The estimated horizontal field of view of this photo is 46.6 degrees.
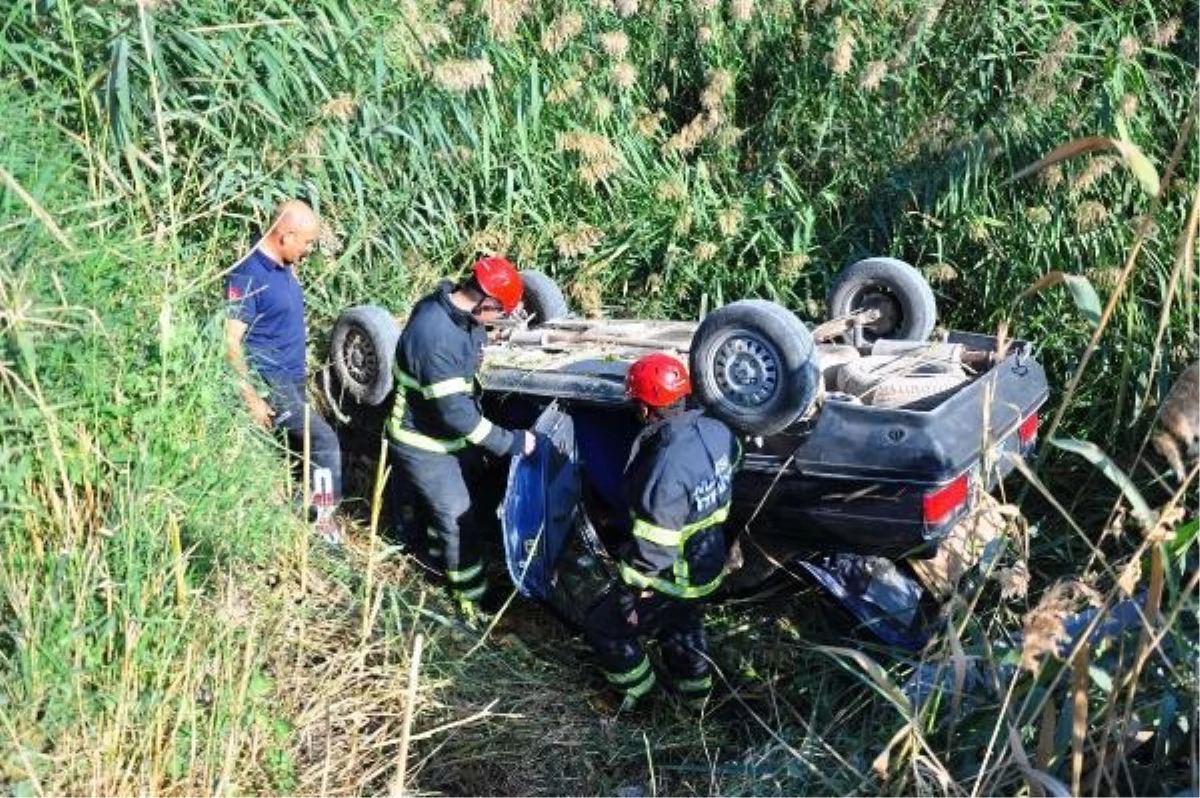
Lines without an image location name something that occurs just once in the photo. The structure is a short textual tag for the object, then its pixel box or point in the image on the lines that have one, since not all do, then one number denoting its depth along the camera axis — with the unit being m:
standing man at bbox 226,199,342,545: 5.99
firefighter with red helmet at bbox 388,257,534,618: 5.71
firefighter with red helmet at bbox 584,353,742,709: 4.86
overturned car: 4.78
